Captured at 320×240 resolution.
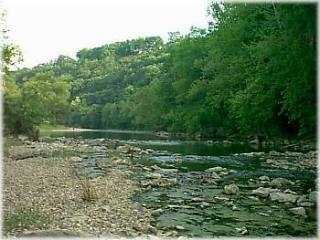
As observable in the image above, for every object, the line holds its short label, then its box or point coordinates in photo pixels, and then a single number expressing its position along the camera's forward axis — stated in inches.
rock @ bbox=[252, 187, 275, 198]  468.8
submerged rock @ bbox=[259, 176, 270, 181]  569.0
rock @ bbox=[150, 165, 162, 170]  685.3
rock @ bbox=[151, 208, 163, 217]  380.8
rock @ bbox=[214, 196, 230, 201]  449.4
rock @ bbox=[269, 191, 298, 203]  439.5
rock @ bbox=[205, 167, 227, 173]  645.1
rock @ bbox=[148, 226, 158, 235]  319.0
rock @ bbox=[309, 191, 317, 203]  431.5
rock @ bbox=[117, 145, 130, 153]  1027.1
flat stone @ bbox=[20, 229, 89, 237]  266.1
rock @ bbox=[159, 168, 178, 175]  637.9
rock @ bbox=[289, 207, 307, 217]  382.3
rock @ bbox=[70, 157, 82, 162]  816.9
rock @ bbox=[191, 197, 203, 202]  444.8
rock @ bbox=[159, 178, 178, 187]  537.1
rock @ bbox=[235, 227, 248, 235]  327.0
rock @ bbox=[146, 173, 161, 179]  595.2
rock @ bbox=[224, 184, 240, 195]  485.4
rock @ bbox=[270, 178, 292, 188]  519.2
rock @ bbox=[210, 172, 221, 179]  593.3
